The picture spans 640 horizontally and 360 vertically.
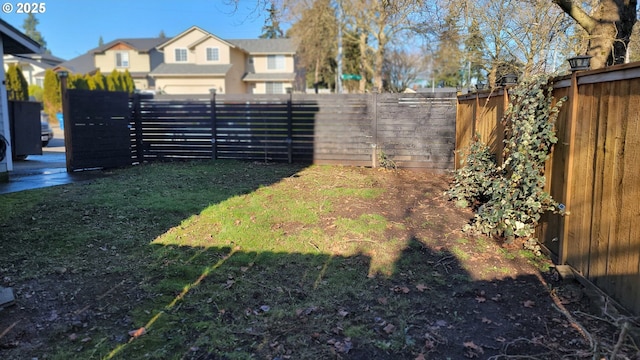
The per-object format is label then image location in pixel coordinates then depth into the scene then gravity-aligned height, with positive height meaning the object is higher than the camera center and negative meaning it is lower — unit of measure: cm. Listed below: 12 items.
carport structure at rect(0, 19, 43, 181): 895 +77
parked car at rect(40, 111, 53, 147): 1752 -28
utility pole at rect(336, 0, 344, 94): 2186 +487
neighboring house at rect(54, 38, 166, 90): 4081 +630
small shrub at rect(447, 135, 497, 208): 610 -67
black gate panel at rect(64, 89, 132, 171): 976 -6
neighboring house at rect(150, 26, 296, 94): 3419 +510
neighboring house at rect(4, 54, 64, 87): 4659 +606
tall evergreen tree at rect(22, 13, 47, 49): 9575 +2143
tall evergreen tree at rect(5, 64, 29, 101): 2983 +319
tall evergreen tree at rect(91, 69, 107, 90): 3297 +334
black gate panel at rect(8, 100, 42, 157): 1220 -4
